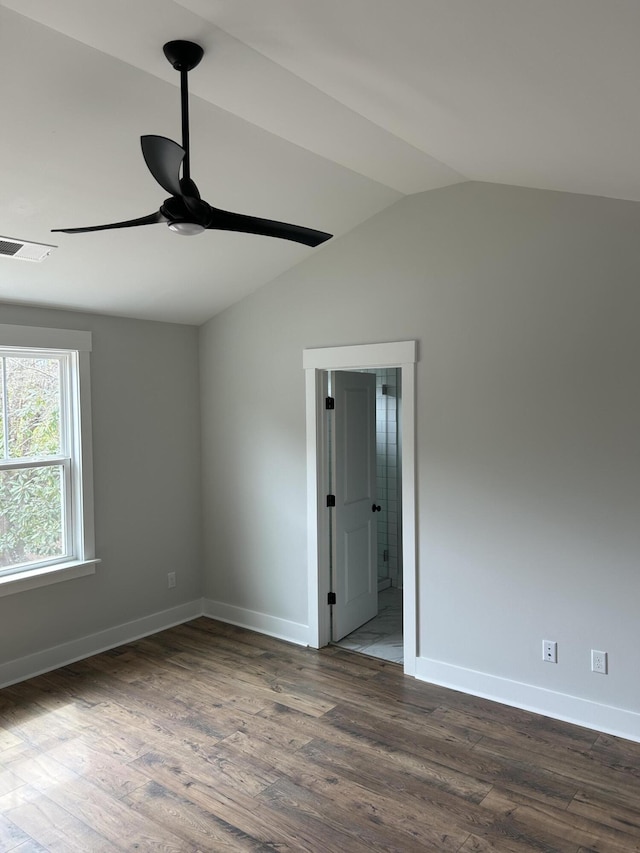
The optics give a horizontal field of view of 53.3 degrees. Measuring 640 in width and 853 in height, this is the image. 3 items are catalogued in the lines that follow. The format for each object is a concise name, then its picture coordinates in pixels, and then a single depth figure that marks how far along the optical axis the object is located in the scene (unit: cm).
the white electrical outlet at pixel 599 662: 329
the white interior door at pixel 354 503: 458
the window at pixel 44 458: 402
